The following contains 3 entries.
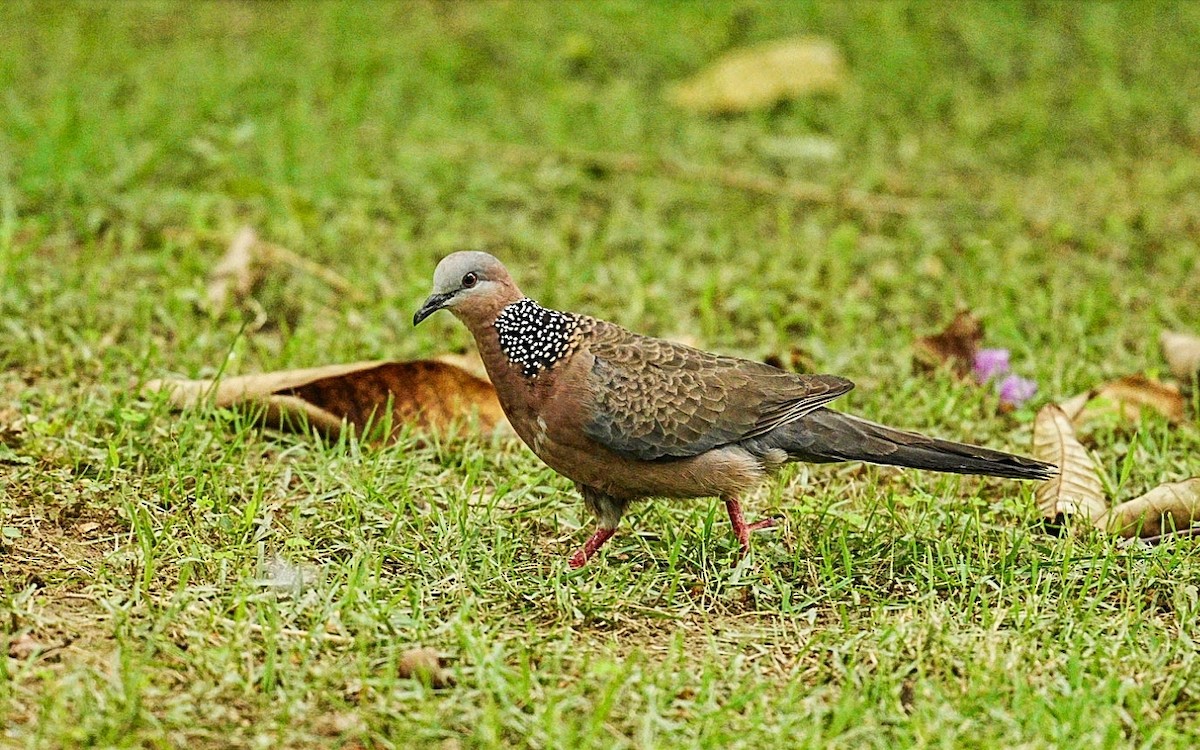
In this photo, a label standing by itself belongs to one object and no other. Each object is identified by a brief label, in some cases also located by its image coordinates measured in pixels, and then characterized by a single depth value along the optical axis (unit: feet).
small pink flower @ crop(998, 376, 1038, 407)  33.06
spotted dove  24.95
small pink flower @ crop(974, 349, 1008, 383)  33.88
